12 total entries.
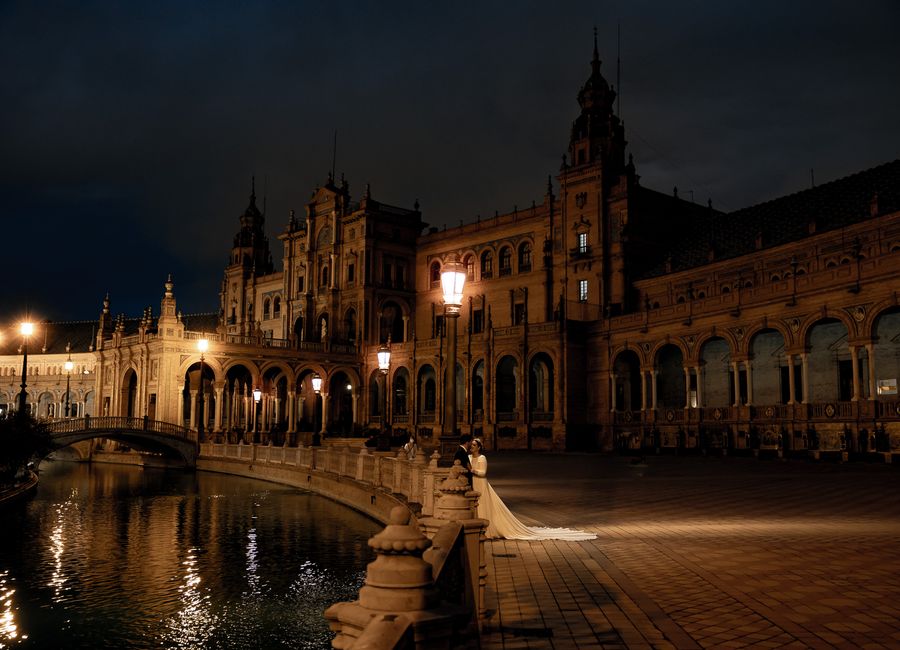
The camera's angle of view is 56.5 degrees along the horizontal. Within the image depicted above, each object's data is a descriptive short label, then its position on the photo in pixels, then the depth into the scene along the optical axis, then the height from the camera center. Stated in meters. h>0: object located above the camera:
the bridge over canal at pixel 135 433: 44.91 -1.05
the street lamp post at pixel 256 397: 56.06 +1.15
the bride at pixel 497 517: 12.54 -1.57
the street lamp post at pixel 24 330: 32.92 +3.26
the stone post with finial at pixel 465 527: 7.33 -1.00
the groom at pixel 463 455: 13.03 -0.62
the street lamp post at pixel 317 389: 54.16 +1.65
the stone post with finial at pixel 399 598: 4.70 -1.04
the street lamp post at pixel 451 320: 12.63 +1.49
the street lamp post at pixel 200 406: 44.89 +0.44
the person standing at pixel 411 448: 24.54 -1.02
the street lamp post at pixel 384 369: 25.80 +1.39
